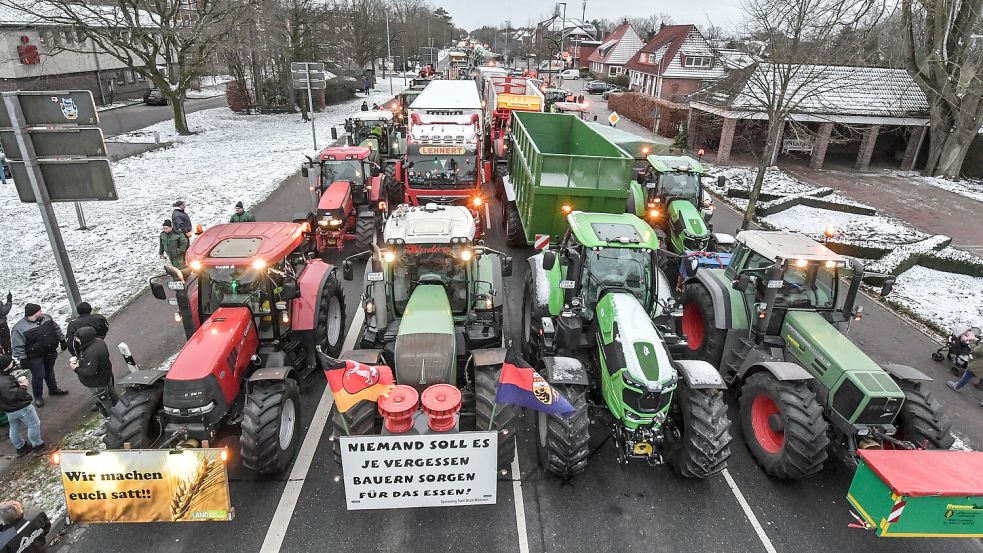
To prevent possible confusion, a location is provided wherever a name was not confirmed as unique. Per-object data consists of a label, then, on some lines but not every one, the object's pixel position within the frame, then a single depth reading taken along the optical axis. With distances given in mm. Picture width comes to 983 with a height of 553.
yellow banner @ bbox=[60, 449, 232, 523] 4848
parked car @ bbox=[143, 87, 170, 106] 35781
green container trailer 10562
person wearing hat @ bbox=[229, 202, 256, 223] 10938
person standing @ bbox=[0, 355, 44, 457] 5699
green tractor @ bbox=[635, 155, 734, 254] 11398
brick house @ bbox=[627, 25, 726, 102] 36125
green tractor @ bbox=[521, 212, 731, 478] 5570
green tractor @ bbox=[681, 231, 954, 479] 5684
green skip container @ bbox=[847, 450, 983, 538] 4633
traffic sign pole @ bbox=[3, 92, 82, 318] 5836
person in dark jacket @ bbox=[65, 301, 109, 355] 6348
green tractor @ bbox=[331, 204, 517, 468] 5633
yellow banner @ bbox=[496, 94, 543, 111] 19891
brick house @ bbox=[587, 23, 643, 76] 59219
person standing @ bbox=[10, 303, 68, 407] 6441
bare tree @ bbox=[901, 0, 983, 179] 18828
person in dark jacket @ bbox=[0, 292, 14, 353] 6801
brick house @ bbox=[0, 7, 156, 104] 28188
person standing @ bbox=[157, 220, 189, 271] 10164
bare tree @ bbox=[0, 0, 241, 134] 21250
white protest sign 4887
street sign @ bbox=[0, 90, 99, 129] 5910
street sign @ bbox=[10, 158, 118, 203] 6227
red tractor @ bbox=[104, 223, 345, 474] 5449
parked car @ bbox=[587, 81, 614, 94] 50562
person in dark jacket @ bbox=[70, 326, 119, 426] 6125
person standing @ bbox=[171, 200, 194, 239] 11250
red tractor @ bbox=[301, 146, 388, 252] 11922
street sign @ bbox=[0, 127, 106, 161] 6016
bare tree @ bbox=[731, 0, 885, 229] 12758
